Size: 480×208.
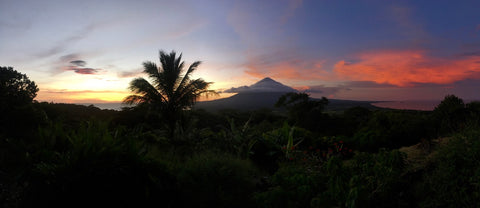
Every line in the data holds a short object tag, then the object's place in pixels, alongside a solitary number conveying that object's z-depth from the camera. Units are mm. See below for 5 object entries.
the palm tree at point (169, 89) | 13234
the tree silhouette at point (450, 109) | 8692
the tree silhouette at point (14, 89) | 7926
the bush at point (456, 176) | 2680
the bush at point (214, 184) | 3660
